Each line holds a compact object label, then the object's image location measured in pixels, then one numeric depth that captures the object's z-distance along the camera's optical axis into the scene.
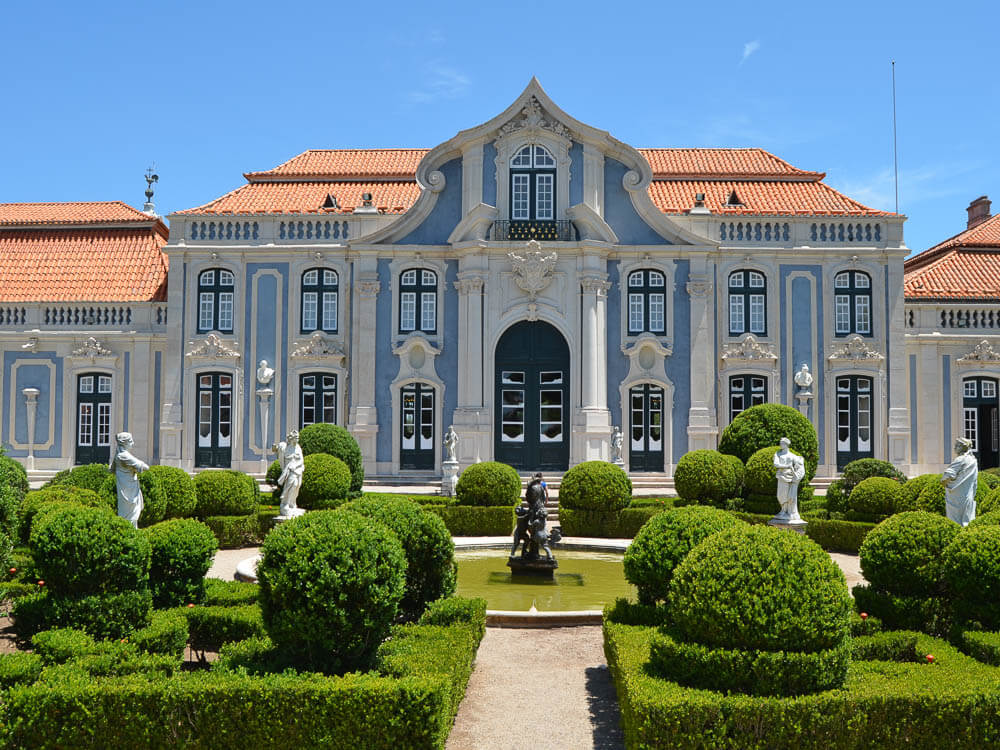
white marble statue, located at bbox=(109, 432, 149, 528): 12.71
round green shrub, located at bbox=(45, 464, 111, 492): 17.55
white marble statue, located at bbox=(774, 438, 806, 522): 19.14
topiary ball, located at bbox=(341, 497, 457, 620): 9.73
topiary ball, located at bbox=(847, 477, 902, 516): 18.36
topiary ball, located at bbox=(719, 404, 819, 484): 22.25
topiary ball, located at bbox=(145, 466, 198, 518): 17.88
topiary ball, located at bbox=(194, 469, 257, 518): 19.11
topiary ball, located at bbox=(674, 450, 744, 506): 20.77
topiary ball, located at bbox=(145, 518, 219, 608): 10.23
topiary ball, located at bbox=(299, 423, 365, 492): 23.06
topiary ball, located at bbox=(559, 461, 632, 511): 20.28
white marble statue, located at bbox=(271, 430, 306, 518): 16.78
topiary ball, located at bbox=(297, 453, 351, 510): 20.14
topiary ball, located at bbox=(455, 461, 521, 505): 20.86
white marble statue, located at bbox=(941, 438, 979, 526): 12.89
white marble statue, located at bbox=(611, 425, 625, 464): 26.67
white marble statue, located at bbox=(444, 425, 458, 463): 25.28
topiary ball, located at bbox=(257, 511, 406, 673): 7.58
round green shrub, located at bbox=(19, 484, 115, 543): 13.84
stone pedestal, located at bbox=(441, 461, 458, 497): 24.64
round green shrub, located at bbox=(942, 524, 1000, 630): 9.01
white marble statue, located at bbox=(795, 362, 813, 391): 27.98
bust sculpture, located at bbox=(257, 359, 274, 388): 27.95
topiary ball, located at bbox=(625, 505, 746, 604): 9.42
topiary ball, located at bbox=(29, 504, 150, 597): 9.03
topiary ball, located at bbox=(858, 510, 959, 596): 9.66
